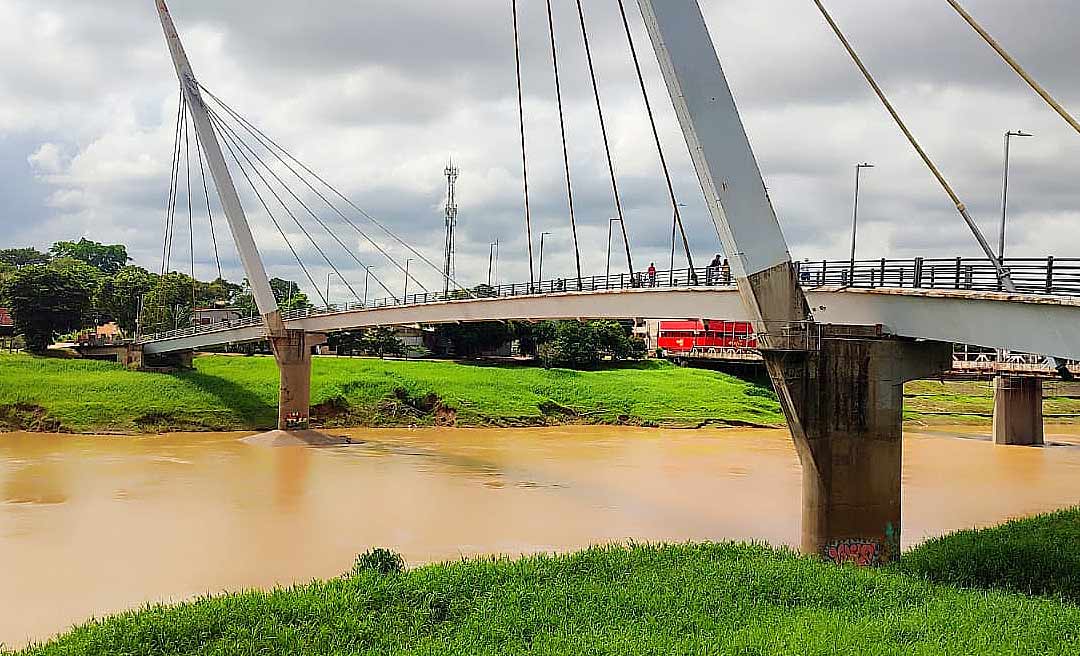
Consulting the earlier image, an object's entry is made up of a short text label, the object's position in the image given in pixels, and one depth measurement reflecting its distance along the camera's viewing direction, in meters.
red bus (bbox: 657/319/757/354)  73.62
